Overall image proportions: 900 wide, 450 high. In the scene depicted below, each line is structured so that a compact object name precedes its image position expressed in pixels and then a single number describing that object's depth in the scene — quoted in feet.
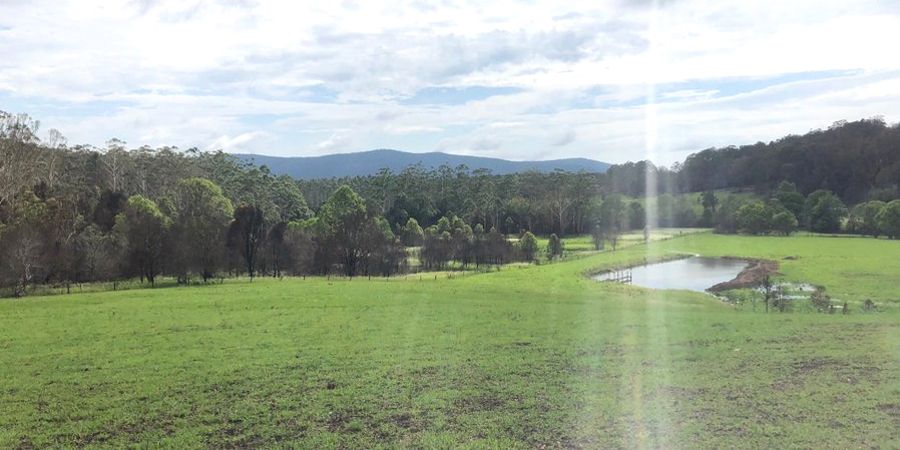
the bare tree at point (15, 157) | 185.88
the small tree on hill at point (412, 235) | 303.83
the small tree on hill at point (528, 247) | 271.08
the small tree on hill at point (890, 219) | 311.06
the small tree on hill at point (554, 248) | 276.31
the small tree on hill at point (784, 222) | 358.72
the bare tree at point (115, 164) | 272.72
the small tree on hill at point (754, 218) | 370.12
